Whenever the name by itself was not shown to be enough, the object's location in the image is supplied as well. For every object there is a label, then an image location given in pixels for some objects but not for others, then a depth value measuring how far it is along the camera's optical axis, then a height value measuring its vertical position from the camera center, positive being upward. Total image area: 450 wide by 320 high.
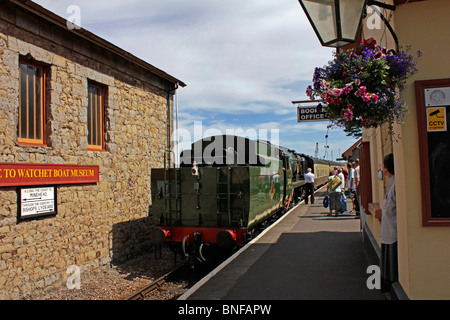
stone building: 6.96 +0.70
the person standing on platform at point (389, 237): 4.21 -0.80
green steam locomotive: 7.99 -0.54
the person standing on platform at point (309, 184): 16.54 -0.59
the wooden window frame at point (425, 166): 3.46 +0.03
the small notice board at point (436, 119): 3.46 +0.49
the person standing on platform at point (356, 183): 11.44 -0.41
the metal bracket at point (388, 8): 3.55 +1.63
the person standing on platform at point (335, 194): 12.45 -0.80
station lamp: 3.45 +1.52
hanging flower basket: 3.31 +0.83
